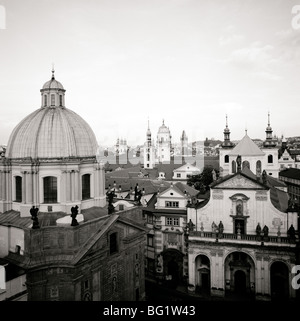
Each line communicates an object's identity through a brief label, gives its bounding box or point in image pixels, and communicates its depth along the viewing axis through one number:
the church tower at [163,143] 109.94
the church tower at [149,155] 100.19
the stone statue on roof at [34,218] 18.93
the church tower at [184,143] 117.90
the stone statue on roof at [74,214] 19.72
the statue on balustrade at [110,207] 23.47
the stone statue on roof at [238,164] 28.87
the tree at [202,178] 64.62
